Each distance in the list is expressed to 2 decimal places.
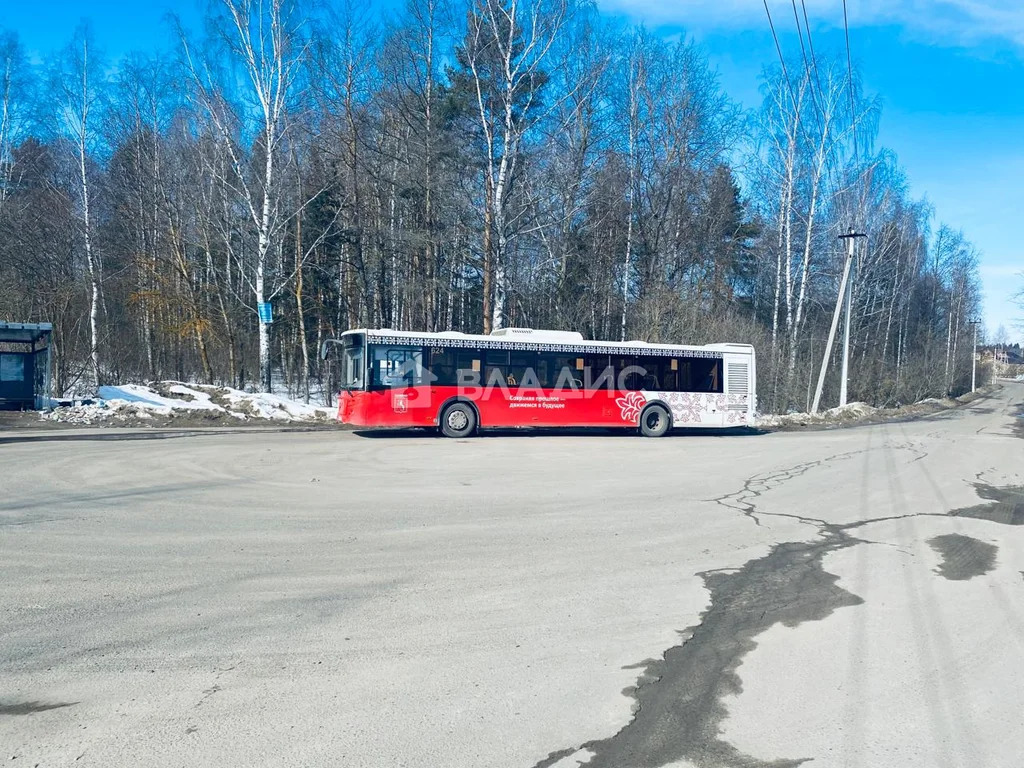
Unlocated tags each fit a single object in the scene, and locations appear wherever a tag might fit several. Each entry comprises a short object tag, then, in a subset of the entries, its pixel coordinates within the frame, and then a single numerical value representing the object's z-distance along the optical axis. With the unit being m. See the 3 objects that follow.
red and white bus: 18.58
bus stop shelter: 20.41
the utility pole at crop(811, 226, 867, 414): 30.02
